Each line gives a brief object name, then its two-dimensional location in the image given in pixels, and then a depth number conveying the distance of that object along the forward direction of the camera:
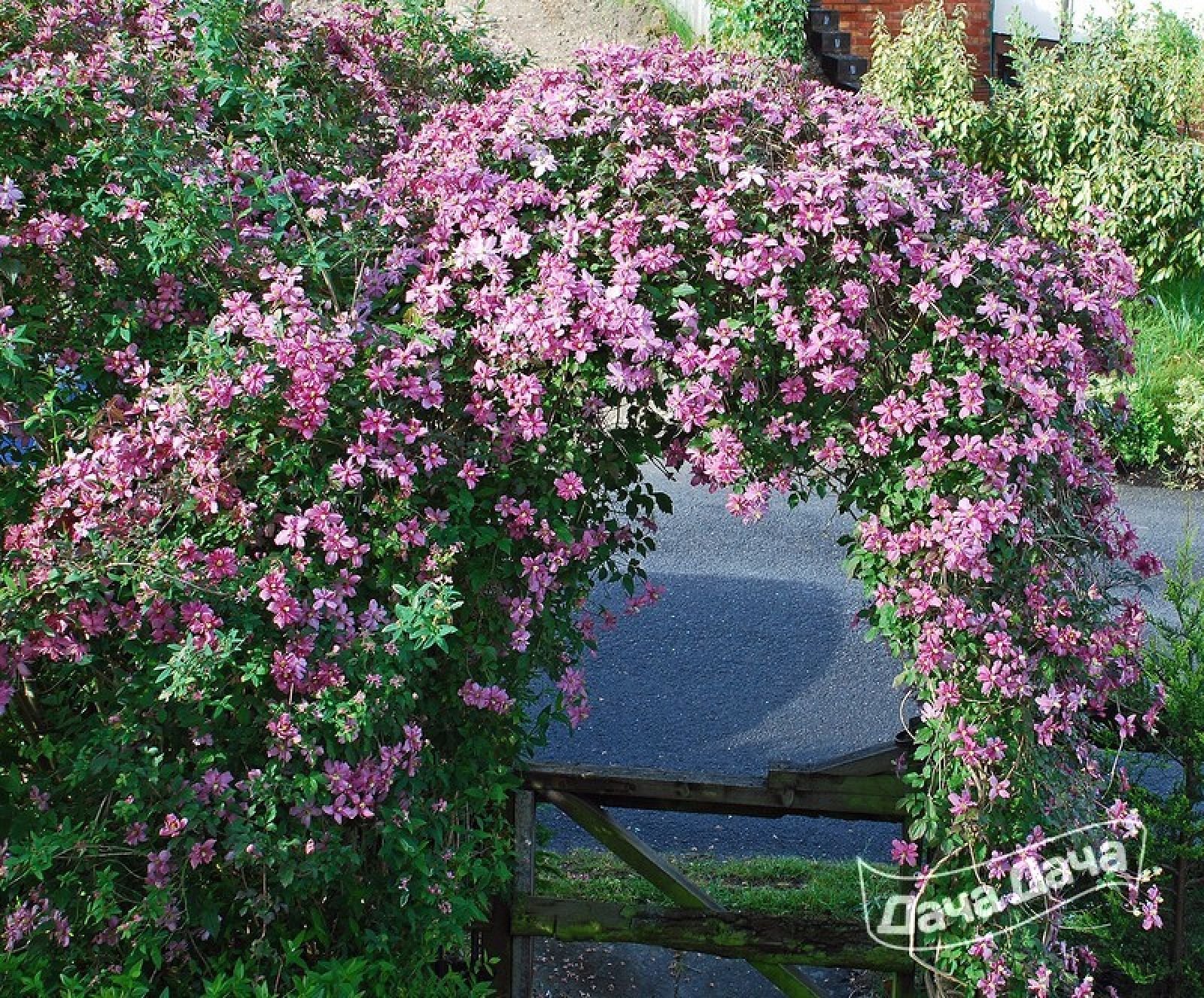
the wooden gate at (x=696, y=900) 3.47
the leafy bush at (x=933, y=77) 11.30
